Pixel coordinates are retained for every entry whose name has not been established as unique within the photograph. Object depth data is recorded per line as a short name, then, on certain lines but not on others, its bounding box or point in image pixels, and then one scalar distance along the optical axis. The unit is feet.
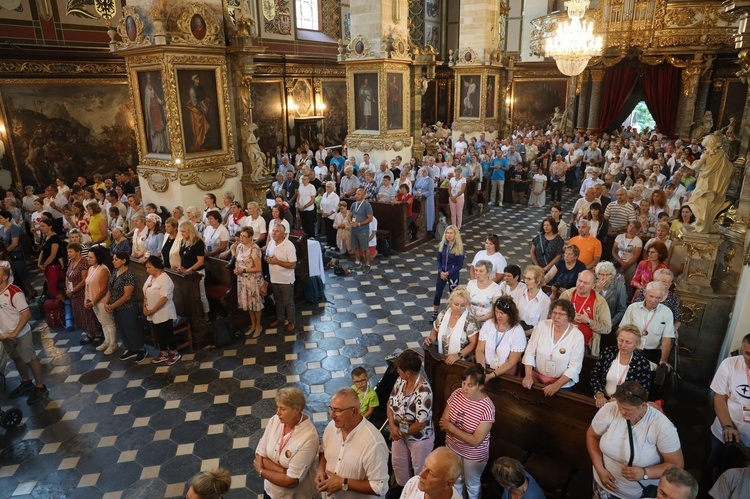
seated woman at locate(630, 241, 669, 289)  20.47
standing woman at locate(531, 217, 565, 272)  23.88
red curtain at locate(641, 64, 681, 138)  67.56
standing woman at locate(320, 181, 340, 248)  36.42
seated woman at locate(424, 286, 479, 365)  16.06
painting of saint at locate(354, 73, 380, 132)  47.44
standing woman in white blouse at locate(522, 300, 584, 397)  14.44
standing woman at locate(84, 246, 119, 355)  22.75
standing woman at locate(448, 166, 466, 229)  39.88
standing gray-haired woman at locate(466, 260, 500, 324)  18.86
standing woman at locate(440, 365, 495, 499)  12.74
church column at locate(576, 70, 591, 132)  74.58
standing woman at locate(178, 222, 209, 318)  23.98
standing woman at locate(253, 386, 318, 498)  11.65
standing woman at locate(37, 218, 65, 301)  26.86
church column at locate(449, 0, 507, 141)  62.85
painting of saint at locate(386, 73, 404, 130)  47.62
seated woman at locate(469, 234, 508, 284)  21.39
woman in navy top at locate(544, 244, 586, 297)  20.54
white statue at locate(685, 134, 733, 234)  20.26
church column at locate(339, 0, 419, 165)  46.26
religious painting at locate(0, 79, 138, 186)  43.73
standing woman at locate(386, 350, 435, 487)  13.34
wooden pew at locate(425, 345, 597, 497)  13.65
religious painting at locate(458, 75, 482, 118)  64.59
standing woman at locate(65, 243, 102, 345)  24.00
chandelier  43.34
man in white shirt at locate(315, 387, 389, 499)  11.03
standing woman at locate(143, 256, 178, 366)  21.67
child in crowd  14.31
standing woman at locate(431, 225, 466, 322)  23.82
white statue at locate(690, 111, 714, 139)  62.85
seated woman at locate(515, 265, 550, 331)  17.66
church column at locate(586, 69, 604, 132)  72.18
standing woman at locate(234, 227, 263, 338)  23.81
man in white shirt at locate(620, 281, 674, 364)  16.31
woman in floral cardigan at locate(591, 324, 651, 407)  13.62
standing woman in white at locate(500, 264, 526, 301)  18.80
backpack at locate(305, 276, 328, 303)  29.01
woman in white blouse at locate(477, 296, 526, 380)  15.17
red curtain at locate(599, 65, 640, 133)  70.85
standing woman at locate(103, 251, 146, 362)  22.22
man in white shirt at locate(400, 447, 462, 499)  9.52
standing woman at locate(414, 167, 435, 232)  38.83
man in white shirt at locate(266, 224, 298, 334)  24.11
